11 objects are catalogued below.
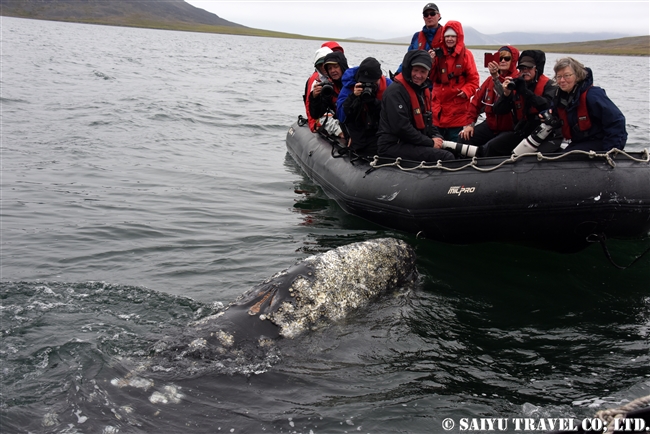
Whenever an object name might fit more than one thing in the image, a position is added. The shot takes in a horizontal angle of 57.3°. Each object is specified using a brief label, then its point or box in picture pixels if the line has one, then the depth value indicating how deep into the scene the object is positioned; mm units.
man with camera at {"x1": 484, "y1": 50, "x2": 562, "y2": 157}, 7230
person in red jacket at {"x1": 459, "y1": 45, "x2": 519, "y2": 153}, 7621
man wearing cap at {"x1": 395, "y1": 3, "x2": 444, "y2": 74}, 8617
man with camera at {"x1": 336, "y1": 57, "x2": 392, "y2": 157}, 7727
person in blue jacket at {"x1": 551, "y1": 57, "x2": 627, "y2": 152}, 6465
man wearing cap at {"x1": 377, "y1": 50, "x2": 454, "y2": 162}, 7367
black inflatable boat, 6203
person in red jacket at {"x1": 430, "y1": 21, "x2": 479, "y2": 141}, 8453
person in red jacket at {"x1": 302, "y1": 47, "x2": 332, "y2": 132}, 8758
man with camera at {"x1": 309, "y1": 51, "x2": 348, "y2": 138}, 8586
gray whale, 4566
